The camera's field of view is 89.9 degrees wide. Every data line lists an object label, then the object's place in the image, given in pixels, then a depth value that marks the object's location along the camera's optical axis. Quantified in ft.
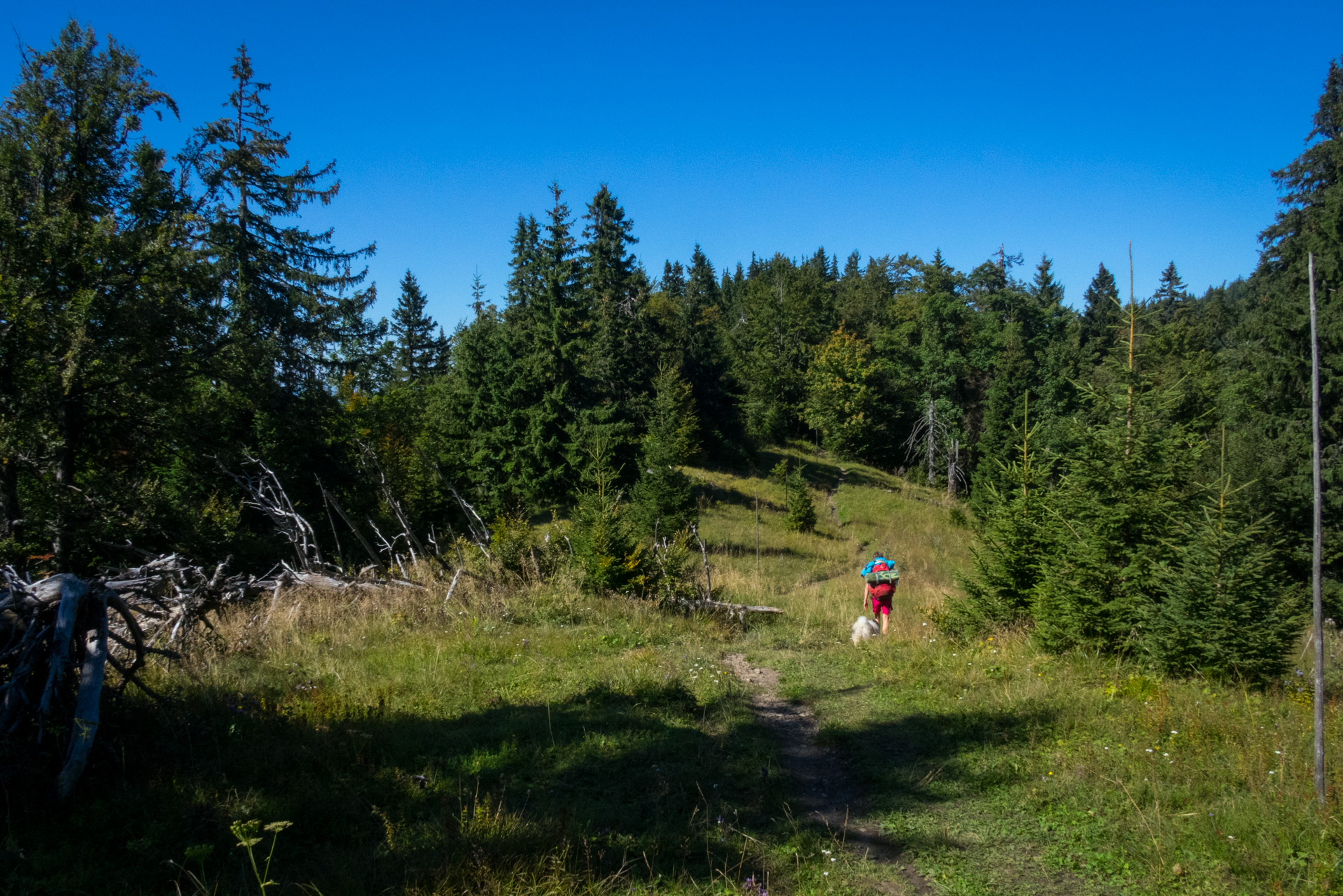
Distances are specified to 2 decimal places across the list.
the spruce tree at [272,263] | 63.52
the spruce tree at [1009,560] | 30.19
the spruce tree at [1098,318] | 156.99
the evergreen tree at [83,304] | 32.68
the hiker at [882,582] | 36.52
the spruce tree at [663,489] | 67.15
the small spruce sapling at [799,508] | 94.53
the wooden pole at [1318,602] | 11.66
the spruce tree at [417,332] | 157.48
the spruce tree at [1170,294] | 224.53
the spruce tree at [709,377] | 136.36
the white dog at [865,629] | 31.94
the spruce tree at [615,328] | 100.53
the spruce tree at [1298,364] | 52.37
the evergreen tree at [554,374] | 94.12
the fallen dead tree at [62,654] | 11.95
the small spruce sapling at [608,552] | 37.24
